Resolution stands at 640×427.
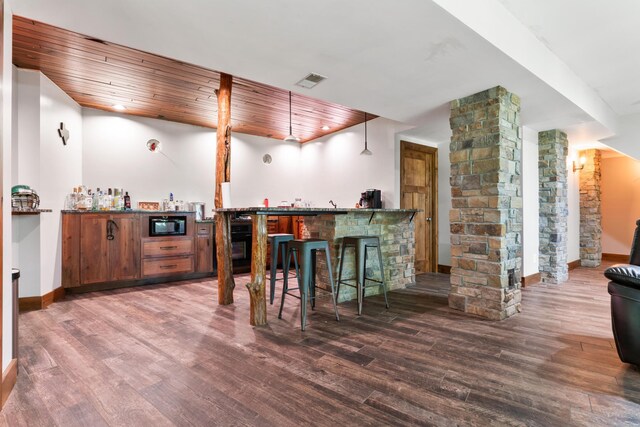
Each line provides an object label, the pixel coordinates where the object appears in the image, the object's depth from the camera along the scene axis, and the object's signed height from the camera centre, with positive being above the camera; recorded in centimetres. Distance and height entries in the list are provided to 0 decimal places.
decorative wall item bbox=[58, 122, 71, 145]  405 +114
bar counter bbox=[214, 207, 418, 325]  291 -27
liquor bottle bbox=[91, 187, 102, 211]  445 +24
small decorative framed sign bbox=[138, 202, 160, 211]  520 +19
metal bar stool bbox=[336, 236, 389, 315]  321 -40
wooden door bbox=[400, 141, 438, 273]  521 +37
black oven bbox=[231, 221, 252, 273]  546 -53
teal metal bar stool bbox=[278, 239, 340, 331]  276 -43
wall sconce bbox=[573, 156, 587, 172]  605 +101
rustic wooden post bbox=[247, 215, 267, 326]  289 -58
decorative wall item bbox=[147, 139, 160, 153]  534 +126
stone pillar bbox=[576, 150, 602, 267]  628 +2
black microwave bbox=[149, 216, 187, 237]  470 -14
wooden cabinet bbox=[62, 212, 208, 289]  412 -51
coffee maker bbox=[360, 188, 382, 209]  502 +27
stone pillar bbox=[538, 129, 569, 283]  478 +18
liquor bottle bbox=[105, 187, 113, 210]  468 +24
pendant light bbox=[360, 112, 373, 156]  517 +113
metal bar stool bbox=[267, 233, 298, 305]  340 -37
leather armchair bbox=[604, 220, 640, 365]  197 -64
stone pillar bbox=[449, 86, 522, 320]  309 +11
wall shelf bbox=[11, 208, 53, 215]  293 +7
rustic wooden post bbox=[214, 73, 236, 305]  364 +42
